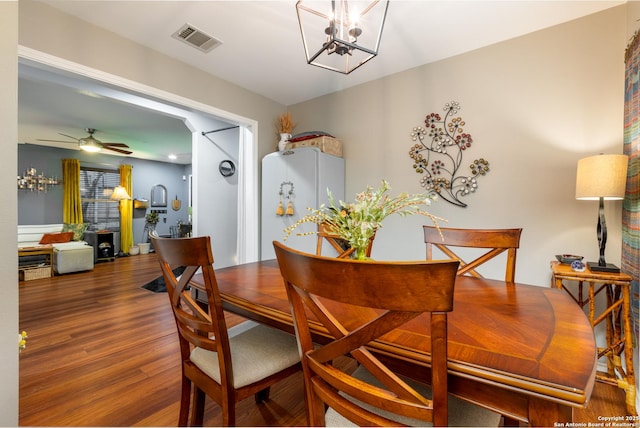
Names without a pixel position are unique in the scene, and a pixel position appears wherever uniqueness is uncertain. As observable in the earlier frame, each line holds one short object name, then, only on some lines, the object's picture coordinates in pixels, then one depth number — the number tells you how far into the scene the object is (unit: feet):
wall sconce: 18.63
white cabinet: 9.50
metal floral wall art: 8.02
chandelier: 4.48
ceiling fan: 16.15
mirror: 25.98
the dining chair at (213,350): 3.29
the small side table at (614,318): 4.91
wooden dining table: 1.80
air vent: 7.19
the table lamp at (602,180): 5.12
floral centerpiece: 4.16
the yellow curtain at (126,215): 23.11
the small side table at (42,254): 14.75
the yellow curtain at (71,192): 20.34
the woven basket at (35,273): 14.48
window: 21.77
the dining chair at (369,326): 1.69
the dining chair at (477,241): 4.70
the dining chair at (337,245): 5.31
